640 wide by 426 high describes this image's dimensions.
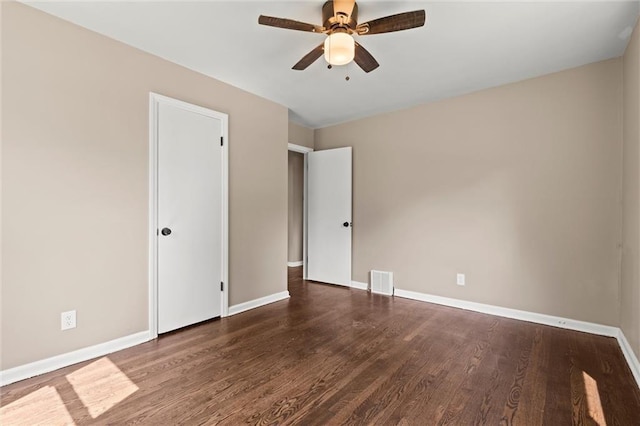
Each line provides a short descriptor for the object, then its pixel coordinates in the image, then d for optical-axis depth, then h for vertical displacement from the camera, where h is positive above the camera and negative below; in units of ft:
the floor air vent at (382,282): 13.76 -3.16
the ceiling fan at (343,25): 6.33 +3.92
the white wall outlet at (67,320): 7.49 -2.67
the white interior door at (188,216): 9.43 -0.17
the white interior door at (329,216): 15.29 -0.22
